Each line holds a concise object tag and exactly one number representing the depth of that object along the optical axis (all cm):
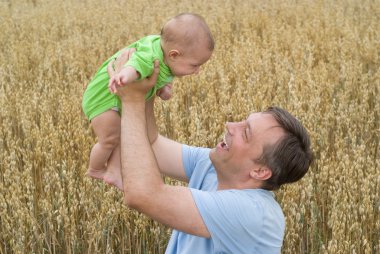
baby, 223
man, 199
